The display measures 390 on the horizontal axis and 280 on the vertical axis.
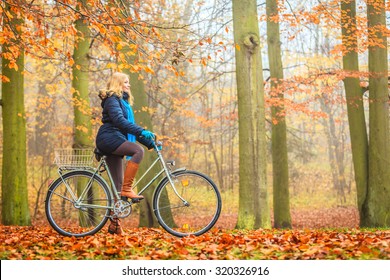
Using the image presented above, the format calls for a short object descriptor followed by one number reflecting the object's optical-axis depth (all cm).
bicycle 1187
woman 1179
